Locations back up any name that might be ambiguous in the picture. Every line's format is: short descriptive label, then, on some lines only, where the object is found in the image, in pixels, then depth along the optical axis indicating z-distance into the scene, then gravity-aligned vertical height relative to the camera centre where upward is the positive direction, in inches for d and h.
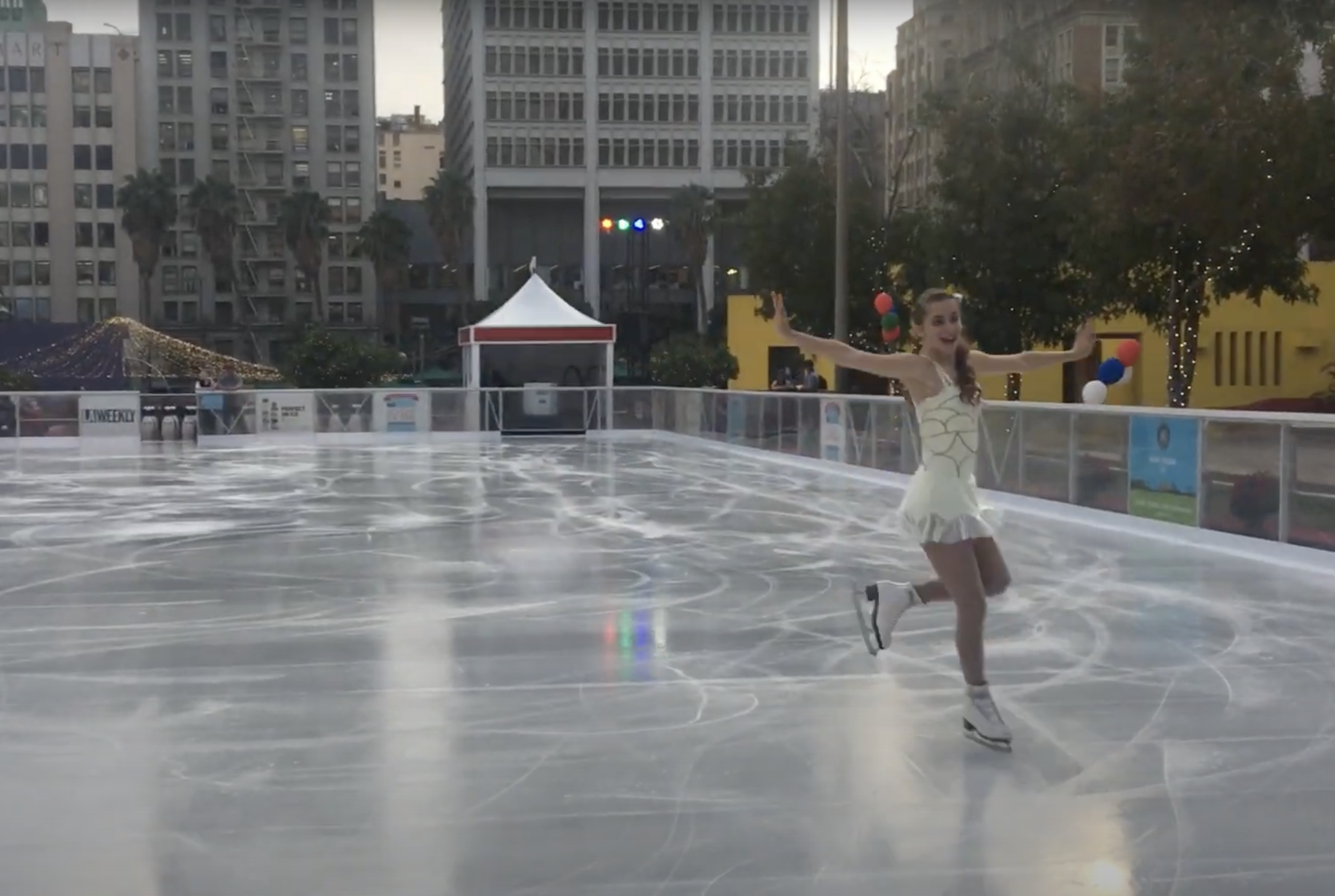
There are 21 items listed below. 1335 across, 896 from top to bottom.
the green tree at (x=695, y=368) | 1649.9 -8.3
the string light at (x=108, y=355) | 1556.3 +4.2
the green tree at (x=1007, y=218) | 1029.2 +100.1
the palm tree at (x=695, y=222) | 2829.7 +266.2
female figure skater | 196.1 -16.1
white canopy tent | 1185.4 +13.9
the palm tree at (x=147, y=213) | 2955.2 +293.2
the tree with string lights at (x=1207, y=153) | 767.7 +111.7
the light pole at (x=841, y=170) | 894.4 +117.0
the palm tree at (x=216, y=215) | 3031.5 +296.2
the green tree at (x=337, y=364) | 1683.1 -5.0
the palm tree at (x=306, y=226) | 3002.0 +272.7
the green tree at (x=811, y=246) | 1226.6 +96.6
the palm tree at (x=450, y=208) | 3002.0 +309.1
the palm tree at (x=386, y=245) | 2965.1 +231.7
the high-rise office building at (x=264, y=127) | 3262.8 +530.1
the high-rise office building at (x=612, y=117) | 3132.4 +521.3
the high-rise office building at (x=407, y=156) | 5344.5 +743.5
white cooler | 1169.4 -32.1
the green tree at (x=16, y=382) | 1425.9 -23.2
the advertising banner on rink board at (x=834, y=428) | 765.3 -35.7
